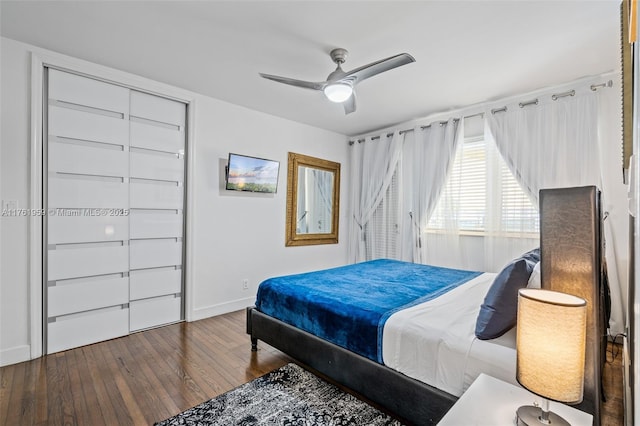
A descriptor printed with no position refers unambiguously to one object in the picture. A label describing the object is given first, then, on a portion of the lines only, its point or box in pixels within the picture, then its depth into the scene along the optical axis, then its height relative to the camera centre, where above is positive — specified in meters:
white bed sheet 1.48 -0.70
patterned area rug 1.83 -1.24
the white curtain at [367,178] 4.71 +0.56
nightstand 1.11 -0.75
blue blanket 1.95 -0.63
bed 1.46 -0.72
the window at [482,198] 3.45 +0.18
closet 2.79 +0.01
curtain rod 2.98 +1.24
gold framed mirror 4.57 +0.18
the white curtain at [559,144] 2.99 +0.74
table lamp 0.96 -0.44
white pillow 1.60 -0.35
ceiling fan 2.26 +1.06
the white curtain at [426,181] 4.03 +0.45
